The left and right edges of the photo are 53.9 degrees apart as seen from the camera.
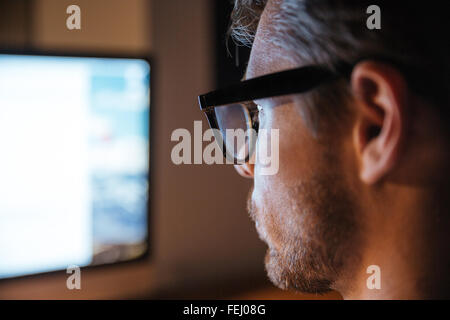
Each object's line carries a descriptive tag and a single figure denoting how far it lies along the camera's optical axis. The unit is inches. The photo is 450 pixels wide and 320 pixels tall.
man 12.7
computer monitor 32.6
